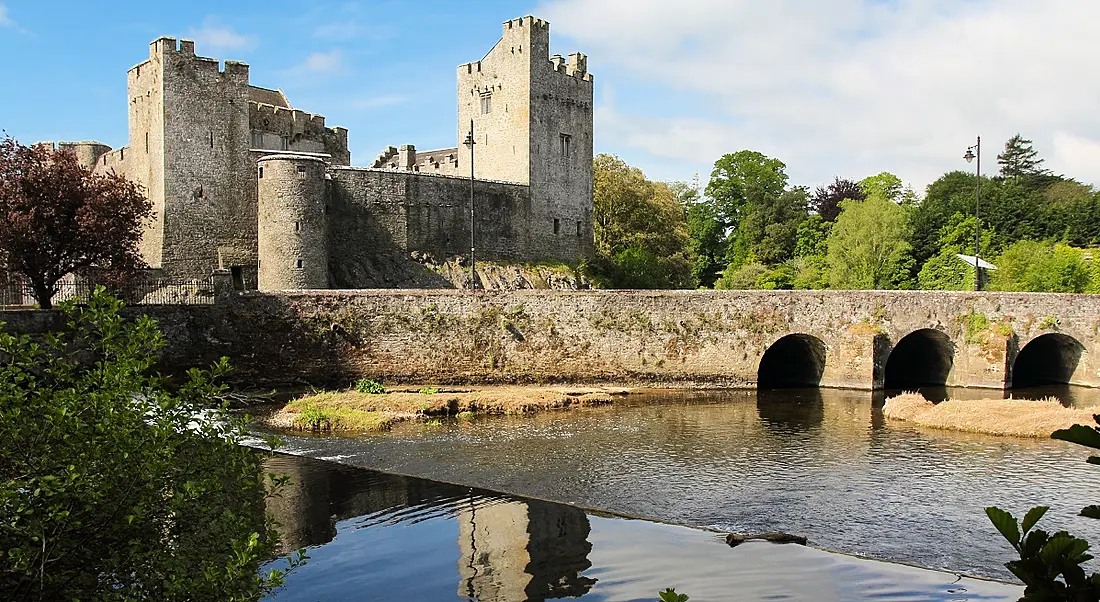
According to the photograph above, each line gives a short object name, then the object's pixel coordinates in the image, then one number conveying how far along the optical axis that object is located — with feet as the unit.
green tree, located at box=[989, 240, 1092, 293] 143.84
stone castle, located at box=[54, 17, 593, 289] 122.62
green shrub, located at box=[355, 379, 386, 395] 97.16
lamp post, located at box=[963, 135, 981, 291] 112.57
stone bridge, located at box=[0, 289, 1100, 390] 105.60
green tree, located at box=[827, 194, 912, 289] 173.27
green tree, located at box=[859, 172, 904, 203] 253.65
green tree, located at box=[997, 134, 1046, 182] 245.43
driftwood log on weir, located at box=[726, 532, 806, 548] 46.80
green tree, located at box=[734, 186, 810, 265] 215.31
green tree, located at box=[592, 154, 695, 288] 179.93
